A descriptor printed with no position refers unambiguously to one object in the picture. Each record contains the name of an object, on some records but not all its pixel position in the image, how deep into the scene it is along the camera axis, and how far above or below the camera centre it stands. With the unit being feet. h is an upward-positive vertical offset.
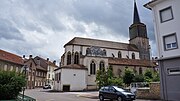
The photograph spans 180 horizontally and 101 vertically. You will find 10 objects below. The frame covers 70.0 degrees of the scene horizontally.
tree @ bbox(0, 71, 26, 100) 37.65 -5.05
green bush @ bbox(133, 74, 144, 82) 78.58 -6.99
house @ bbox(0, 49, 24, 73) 88.26 +4.94
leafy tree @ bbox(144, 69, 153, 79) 87.70 -5.16
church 97.07 +7.79
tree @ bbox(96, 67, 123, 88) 58.45 -5.71
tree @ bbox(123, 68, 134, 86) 80.89 -6.47
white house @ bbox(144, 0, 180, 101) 36.33 +6.59
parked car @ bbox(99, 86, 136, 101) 37.67 -8.38
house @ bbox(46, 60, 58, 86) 167.82 -6.20
